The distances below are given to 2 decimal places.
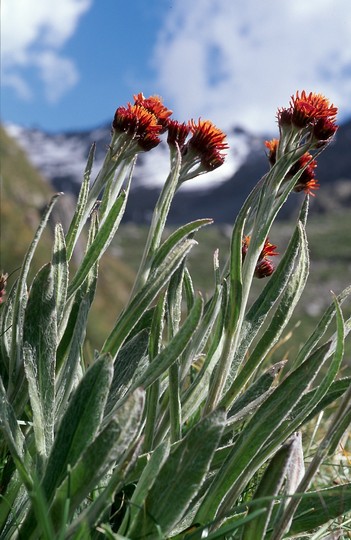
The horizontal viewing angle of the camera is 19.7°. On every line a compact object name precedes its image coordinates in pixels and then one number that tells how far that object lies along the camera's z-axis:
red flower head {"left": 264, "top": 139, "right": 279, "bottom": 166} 0.52
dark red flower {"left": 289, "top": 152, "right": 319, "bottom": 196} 0.50
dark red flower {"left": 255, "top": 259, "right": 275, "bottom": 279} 0.53
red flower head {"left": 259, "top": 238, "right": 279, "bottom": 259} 0.52
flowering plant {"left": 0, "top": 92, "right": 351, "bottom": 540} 0.40
